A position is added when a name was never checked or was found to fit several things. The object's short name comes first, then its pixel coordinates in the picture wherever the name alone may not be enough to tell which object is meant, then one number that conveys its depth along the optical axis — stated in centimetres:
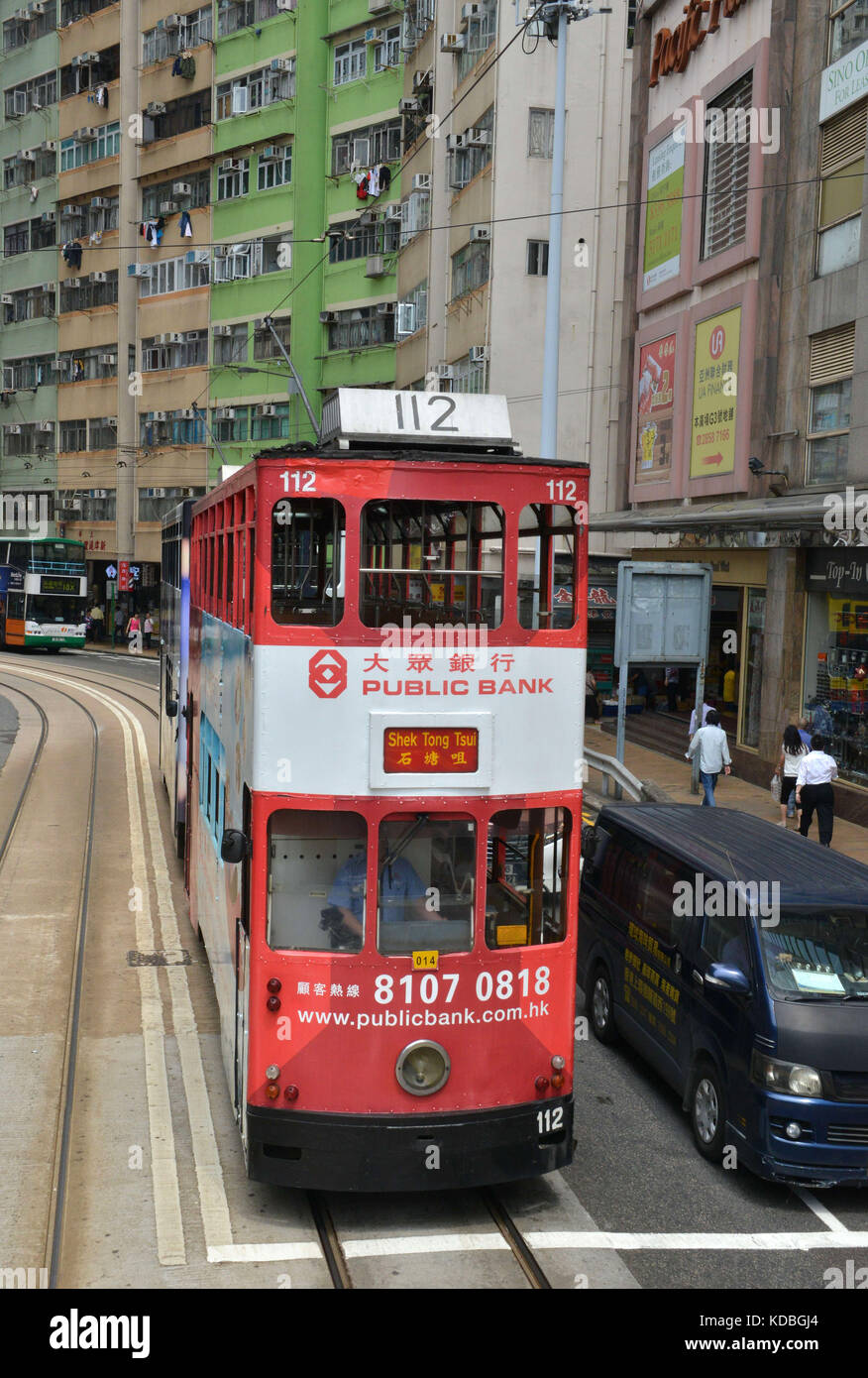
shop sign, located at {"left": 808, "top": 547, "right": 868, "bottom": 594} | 1938
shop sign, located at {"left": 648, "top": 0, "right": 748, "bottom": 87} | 2359
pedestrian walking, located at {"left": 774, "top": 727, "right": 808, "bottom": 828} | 1781
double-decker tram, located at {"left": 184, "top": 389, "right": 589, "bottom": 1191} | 708
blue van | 777
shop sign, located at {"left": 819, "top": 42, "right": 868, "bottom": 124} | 1922
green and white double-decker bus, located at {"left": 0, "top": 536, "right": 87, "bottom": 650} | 4534
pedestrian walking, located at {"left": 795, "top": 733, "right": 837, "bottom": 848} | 1638
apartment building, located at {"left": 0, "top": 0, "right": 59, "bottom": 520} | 5916
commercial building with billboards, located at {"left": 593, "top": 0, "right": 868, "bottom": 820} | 1980
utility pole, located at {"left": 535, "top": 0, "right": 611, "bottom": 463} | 1941
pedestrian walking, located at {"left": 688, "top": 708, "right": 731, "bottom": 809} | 1881
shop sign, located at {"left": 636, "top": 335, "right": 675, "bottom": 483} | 2659
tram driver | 715
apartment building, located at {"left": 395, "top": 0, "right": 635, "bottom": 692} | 3175
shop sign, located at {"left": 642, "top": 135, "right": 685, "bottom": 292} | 2572
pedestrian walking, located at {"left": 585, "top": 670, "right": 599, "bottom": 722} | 2925
